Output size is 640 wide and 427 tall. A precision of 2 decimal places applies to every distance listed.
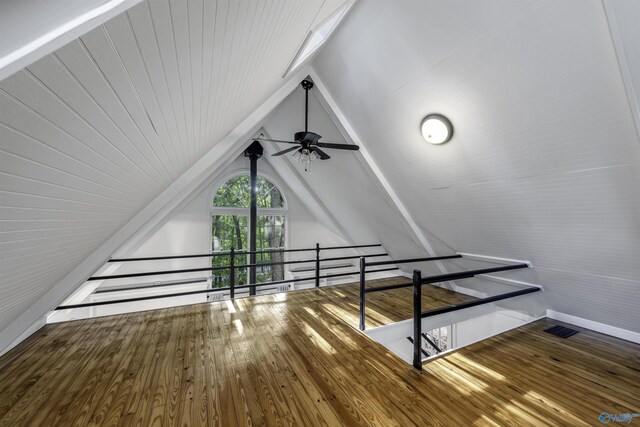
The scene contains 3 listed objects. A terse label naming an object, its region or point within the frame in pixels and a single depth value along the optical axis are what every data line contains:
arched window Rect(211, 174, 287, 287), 5.99
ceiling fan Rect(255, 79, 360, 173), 2.69
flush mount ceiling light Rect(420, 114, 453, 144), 2.17
